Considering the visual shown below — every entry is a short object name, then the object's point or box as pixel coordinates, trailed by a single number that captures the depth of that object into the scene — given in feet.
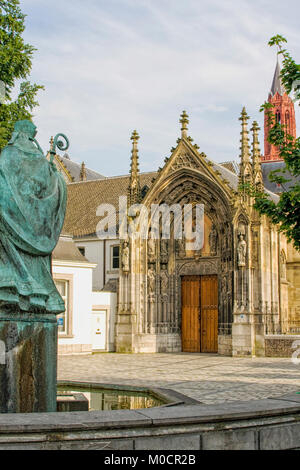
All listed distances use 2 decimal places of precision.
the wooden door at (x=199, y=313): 82.84
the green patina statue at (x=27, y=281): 20.06
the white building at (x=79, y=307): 78.89
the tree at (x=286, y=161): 40.34
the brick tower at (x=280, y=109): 241.14
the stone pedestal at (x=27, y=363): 19.77
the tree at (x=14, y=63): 65.05
